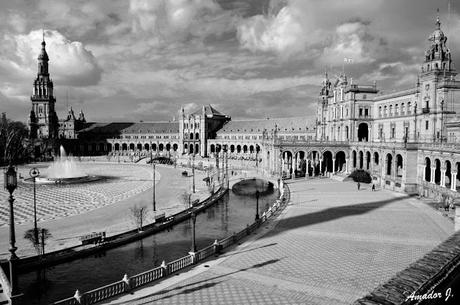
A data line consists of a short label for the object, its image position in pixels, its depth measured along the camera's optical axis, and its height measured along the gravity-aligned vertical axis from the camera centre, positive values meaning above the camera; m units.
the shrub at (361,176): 64.88 -6.60
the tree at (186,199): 44.56 -7.28
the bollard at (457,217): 19.09 -4.19
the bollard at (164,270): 20.80 -7.40
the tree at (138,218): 32.97 -7.16
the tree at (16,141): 95.46 -0.22
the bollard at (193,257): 22.81 -7.30
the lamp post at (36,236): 24.98 -6.53
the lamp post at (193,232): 23.47 -6.09
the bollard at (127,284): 18.78 -7.39
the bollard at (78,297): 17.01 -7.30
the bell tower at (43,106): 133.00 +12.53
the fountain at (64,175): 68.19 -7.05
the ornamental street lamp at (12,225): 14.57 -3.49
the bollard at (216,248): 24.67 -7.31
